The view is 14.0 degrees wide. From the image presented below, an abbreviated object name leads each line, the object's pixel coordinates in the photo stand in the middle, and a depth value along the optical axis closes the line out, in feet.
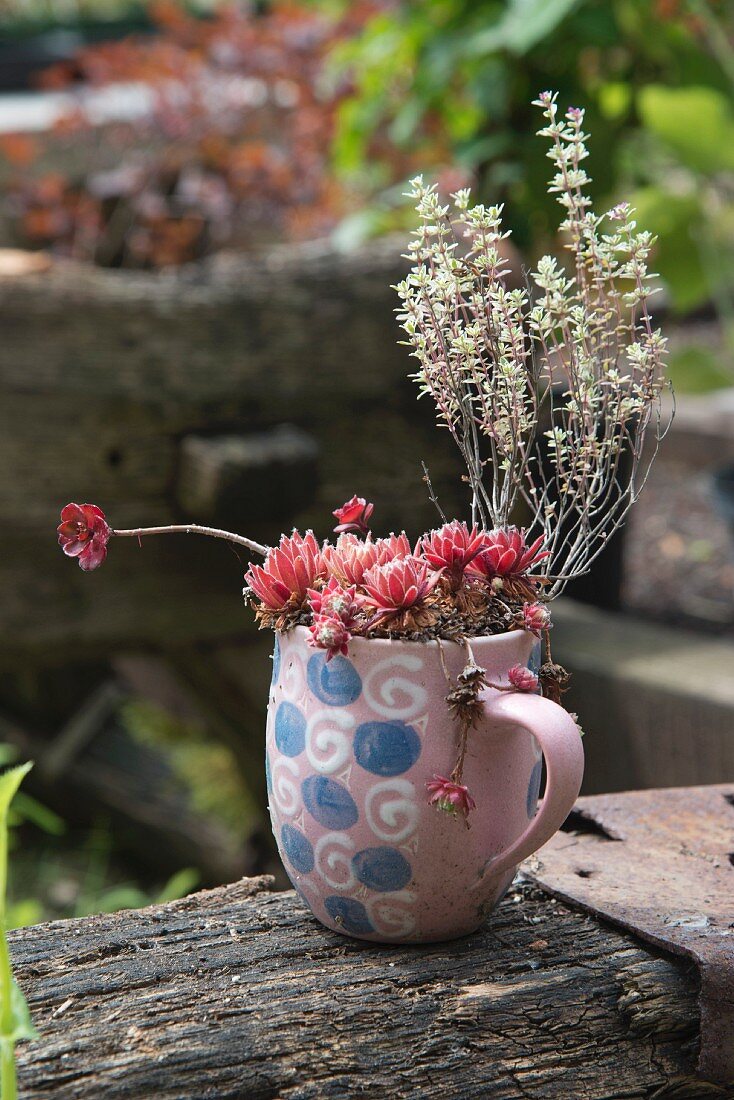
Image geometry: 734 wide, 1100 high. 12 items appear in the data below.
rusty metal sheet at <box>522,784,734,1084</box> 3.06
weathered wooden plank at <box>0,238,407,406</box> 4.73
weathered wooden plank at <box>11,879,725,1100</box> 2.91
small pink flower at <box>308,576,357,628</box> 3.04
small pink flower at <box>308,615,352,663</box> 3.03
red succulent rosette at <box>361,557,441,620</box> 3.04
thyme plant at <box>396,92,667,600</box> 3.06
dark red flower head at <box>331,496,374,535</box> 3.20
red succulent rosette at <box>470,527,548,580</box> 3.09
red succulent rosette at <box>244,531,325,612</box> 3.12
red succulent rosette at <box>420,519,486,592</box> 3.07
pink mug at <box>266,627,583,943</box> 3.05
